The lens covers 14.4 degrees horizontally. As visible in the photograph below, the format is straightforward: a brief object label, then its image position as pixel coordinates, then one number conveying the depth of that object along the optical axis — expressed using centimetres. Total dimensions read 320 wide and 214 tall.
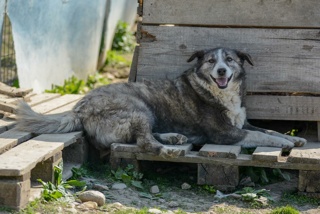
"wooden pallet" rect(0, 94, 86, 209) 869
